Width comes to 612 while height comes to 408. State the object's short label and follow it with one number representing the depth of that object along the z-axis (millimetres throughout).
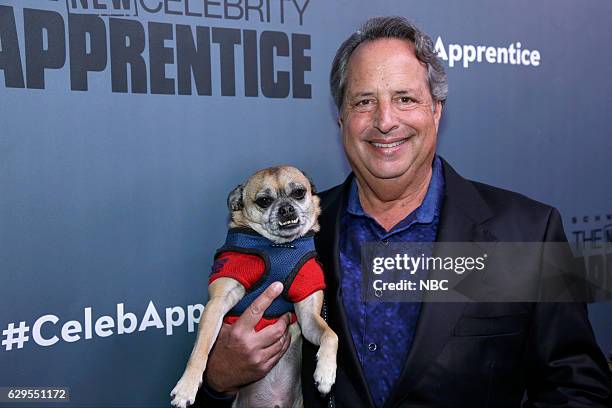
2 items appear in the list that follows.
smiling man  1422
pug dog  1502
